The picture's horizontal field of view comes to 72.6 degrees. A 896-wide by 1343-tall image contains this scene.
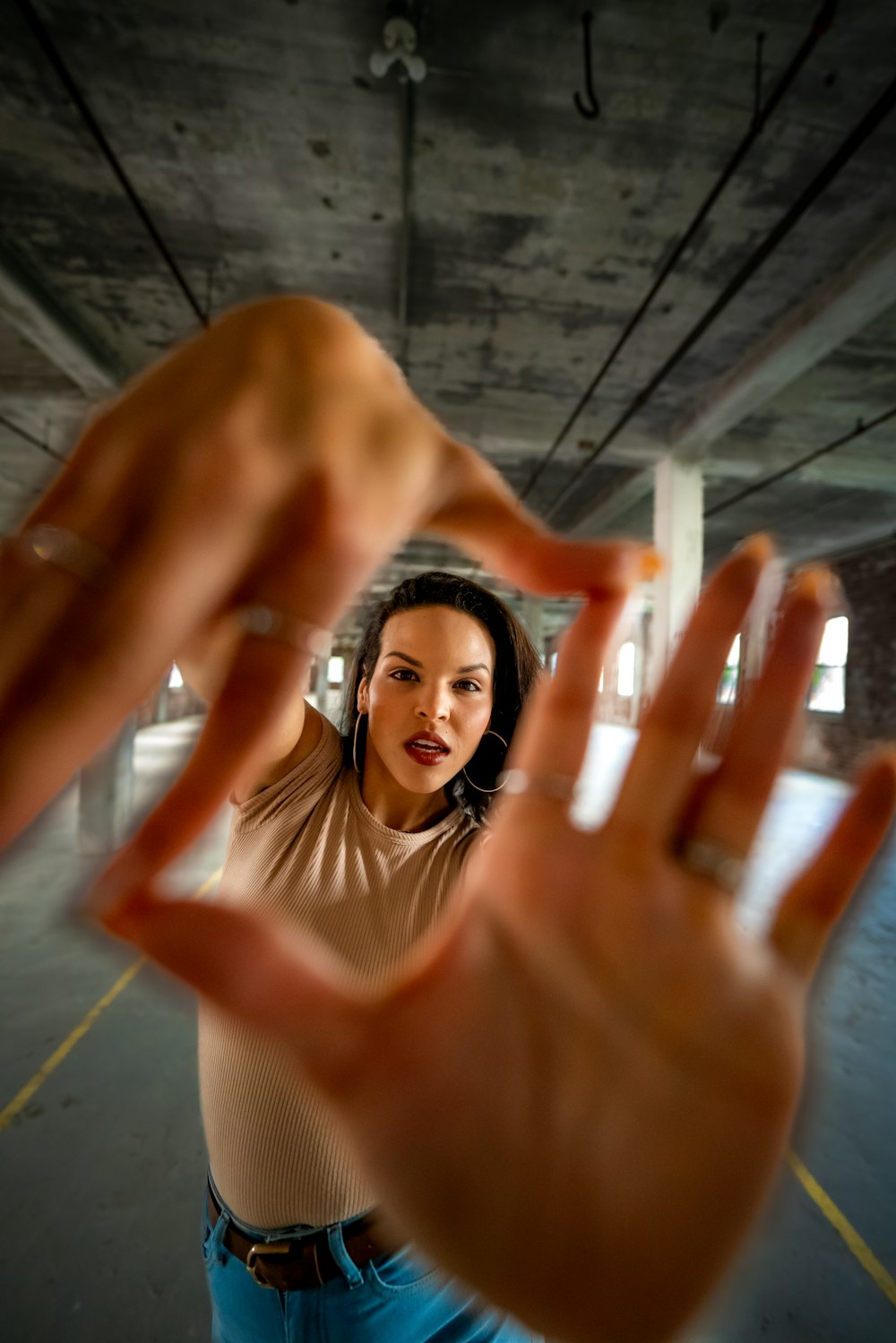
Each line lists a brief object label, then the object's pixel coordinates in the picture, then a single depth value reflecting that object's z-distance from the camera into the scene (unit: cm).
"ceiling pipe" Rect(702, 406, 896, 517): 381
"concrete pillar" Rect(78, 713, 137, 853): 432
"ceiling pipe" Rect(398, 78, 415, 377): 196
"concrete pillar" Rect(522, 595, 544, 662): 982
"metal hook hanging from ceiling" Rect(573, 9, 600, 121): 167
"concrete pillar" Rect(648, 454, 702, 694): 416
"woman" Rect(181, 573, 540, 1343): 69
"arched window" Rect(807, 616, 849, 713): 834
